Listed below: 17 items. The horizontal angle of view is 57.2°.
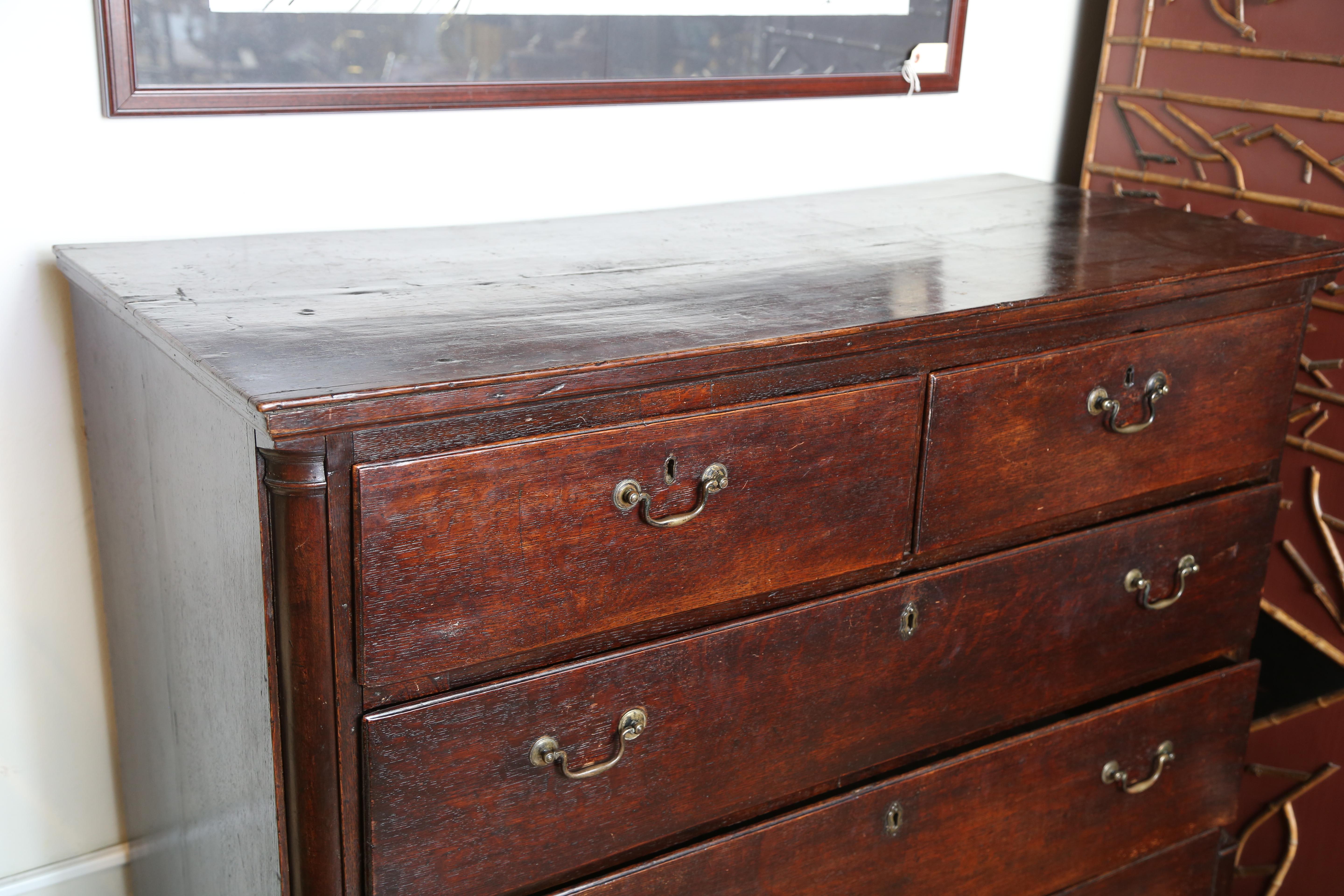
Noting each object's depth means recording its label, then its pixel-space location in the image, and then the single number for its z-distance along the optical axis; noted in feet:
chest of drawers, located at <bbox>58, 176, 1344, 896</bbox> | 3.25
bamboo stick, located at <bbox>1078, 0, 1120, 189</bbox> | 6.39
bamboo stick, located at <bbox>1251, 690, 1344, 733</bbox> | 5.85
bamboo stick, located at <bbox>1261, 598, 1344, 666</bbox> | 5.83
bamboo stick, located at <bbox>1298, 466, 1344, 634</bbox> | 5.73
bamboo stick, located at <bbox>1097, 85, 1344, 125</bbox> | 5.52
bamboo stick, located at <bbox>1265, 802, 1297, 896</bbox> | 6.15
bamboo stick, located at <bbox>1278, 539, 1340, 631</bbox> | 5.81
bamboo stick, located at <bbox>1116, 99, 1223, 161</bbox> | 6.09
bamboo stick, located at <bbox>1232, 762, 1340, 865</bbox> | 5.98
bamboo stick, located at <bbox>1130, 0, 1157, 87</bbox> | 6.22
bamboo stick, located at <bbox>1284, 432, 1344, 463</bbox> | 5.66
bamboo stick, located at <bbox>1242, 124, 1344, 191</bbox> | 5.51
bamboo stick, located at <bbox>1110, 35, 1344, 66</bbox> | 5.52
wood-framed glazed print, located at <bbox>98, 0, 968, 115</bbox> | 4.35
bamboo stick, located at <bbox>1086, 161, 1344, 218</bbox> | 5.57
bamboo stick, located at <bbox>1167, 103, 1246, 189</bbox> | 5.93
